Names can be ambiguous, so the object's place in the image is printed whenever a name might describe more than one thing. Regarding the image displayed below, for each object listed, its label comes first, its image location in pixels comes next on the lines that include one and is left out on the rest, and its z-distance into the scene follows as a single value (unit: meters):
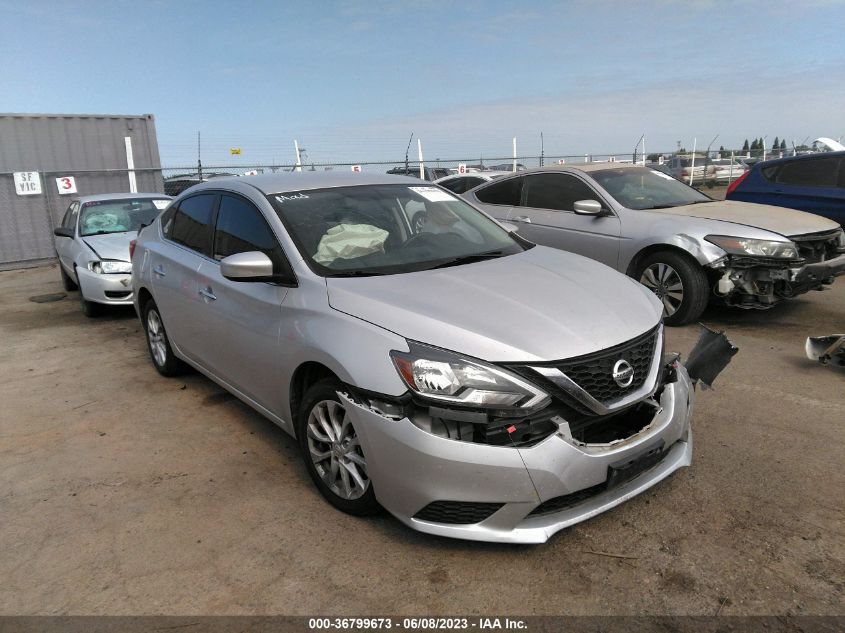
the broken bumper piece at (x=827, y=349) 4.60
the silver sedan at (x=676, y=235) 5.67
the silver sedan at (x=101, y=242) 7.42
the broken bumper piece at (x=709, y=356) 3.43
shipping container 13.50
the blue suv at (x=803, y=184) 7.94
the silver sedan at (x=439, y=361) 2.44
